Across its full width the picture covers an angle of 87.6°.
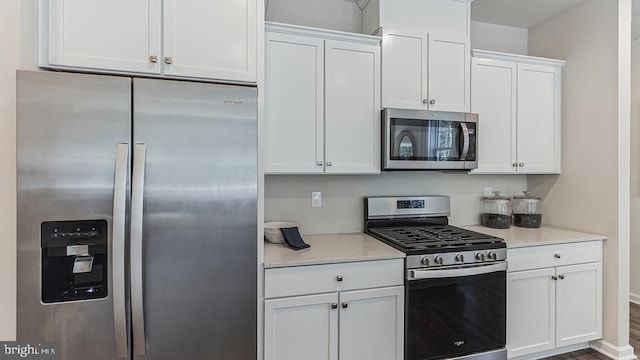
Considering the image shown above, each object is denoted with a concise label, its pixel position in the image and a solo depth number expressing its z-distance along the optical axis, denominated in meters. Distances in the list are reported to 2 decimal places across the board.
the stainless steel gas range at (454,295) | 1.93
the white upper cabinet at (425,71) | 2.32
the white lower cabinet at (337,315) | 1.75
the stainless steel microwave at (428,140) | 2.29
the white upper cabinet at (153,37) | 1.49
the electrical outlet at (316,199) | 2.52
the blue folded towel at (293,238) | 2.03
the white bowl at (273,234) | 2.16
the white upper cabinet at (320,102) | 2.12
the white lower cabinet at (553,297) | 2.25
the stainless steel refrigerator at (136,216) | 1.37
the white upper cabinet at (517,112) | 2.59
